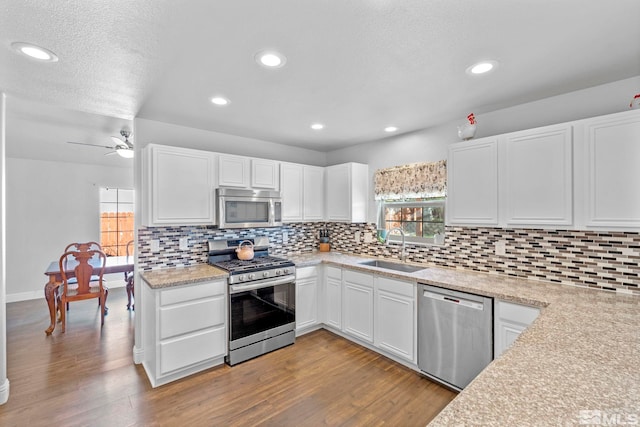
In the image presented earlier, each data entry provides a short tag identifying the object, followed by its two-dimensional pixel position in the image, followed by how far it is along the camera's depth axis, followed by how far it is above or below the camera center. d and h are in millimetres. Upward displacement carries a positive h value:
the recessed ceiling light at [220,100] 2541 +1006
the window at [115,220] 6027 -110
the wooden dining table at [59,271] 3803 -776
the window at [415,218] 3420 -54
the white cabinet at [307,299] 3527 -1043
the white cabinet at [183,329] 2566 -1065
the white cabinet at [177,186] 2836 +293
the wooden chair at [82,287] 3771 -956
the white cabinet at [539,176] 2211 +294
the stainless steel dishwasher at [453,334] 2299 -1014
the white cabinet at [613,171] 1945 +290
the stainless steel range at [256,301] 2953 -937
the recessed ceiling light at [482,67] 1940 +992
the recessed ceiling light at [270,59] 1821 +996
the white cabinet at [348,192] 3936 +304
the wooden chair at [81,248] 4092 -469
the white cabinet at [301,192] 3865 +302
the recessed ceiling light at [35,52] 1710 +992
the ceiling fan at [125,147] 3754 +882
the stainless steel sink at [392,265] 3340 -627
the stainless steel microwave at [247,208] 3207 +71
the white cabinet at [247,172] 3277 +493
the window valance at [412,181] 3250 +391
